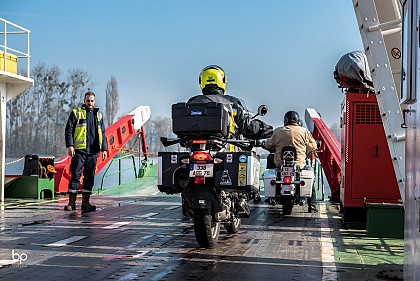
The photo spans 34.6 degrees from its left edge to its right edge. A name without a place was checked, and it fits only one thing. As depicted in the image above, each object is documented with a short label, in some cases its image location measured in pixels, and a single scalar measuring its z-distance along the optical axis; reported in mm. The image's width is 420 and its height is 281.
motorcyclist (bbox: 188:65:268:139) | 8523
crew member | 11758
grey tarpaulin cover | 9977
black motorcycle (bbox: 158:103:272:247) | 7297
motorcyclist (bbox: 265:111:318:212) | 11773
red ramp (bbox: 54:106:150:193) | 15857
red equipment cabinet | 9586
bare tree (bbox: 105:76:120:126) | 57906
